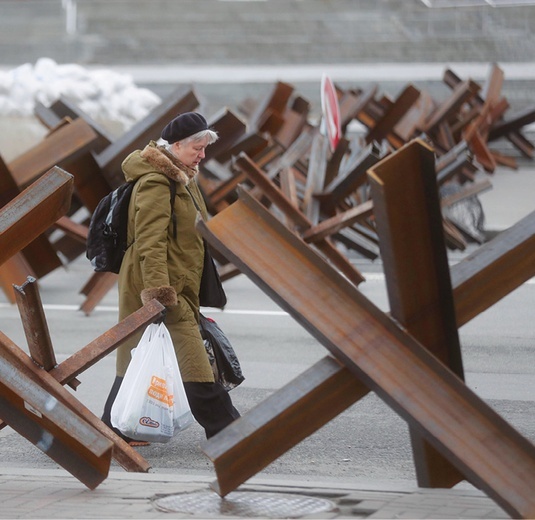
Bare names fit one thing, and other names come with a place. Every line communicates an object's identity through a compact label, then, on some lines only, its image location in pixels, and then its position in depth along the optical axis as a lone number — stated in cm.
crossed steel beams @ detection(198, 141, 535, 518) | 802
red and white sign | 2280
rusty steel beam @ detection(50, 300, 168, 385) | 1021
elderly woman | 1211
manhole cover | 886
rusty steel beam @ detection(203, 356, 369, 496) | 820
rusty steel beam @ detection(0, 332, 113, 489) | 892
